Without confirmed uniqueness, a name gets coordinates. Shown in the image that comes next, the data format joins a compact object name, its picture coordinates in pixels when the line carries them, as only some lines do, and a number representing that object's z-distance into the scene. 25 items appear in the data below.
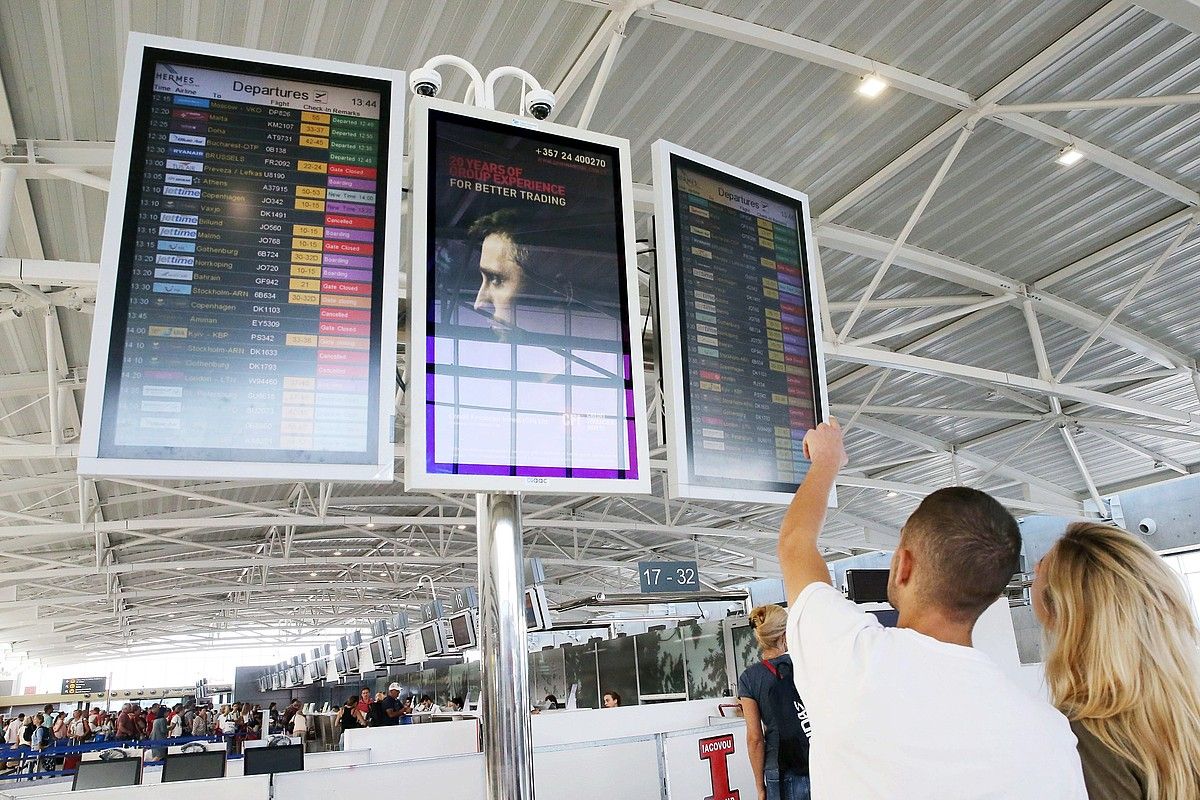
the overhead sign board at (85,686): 38.03
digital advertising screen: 2.10
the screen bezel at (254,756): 5.23
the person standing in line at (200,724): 20.61
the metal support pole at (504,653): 2.02
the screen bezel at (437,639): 14.14
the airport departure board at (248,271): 1.90
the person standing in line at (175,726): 20.63
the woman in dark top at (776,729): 3.64
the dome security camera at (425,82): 2.36
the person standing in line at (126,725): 18.11
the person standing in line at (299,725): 17.22
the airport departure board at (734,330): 2.61
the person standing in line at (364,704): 13.44
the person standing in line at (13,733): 19.36
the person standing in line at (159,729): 17.52
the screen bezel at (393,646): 16.59
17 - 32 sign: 10.41
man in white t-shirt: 1.24
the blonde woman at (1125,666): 1.39
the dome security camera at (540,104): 2.51
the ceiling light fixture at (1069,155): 8.08
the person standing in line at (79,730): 18.84
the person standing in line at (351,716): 13.69
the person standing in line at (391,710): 12.27
